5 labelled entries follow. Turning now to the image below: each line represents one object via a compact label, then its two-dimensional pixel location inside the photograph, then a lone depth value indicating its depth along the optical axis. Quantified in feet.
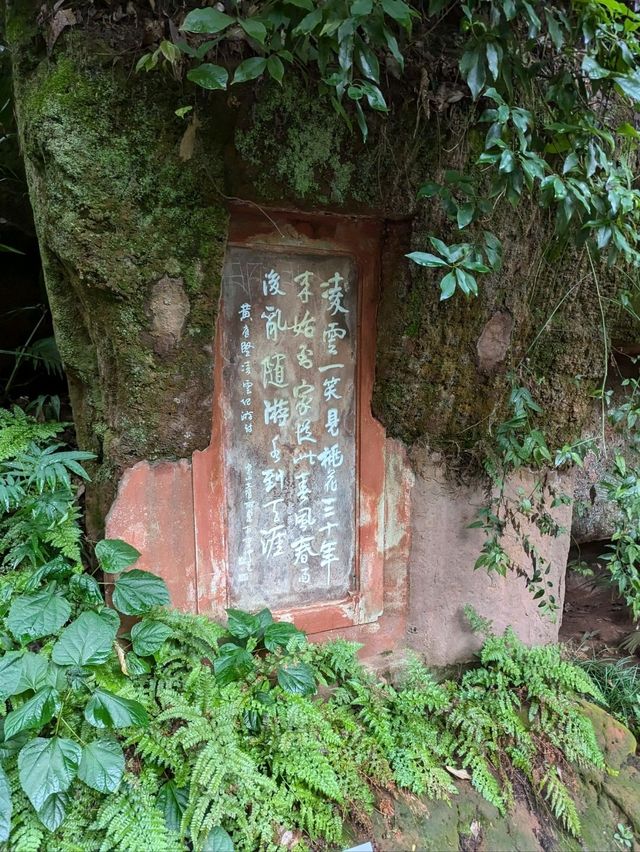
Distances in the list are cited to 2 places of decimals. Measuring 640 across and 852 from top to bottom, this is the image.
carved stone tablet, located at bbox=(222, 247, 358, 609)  8.03
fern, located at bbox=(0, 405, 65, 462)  7.57
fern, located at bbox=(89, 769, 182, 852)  5.52
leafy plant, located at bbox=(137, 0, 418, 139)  5.39
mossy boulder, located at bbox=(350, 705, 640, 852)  7.36
